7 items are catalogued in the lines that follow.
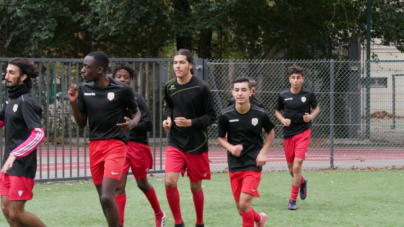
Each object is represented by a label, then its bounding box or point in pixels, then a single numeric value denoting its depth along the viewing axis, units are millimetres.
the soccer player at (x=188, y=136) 14797
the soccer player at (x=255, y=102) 16137
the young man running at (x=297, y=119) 18641
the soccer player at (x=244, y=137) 13594
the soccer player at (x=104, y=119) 12609
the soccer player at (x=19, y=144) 11484
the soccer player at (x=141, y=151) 15508
